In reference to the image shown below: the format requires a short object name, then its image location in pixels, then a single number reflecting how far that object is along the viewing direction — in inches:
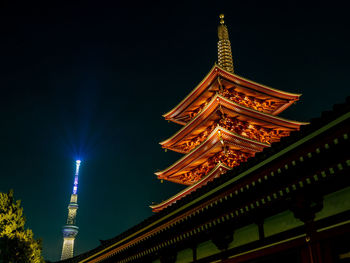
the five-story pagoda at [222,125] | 899.6
